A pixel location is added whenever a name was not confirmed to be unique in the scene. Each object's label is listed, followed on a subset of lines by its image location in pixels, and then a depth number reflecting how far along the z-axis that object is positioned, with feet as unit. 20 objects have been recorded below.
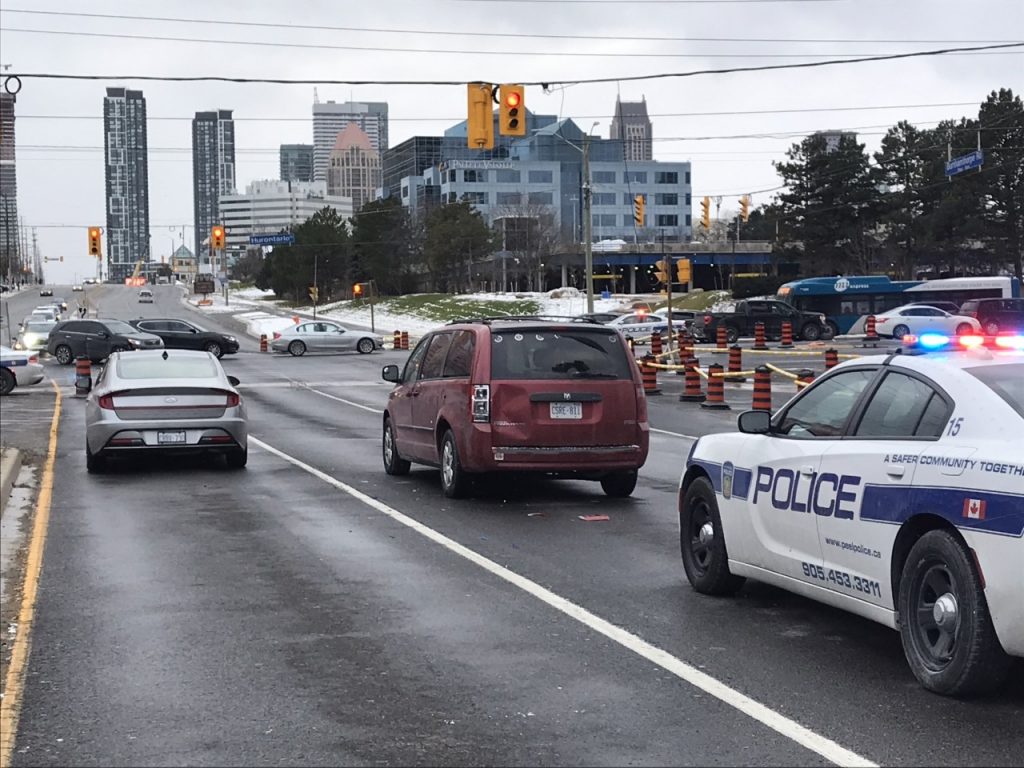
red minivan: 43.42
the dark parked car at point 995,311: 171.32
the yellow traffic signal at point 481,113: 92.68
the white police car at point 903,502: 19.57
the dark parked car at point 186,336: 174.29
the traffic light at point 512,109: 91.81
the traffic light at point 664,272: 160.66
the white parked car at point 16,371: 115.14
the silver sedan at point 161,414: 53.65
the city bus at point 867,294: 217.36
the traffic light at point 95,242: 223.71
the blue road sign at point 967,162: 143.43
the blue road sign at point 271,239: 343.05
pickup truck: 201.05
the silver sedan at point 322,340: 187.83
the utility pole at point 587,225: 162.05
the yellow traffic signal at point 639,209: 174.19
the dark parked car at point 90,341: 162.40
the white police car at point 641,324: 189.88
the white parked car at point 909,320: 181.78
